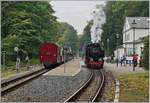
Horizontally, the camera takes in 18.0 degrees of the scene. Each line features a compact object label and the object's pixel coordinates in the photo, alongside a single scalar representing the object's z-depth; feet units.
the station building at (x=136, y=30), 267.39
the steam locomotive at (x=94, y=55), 166.40
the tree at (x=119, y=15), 344.08
